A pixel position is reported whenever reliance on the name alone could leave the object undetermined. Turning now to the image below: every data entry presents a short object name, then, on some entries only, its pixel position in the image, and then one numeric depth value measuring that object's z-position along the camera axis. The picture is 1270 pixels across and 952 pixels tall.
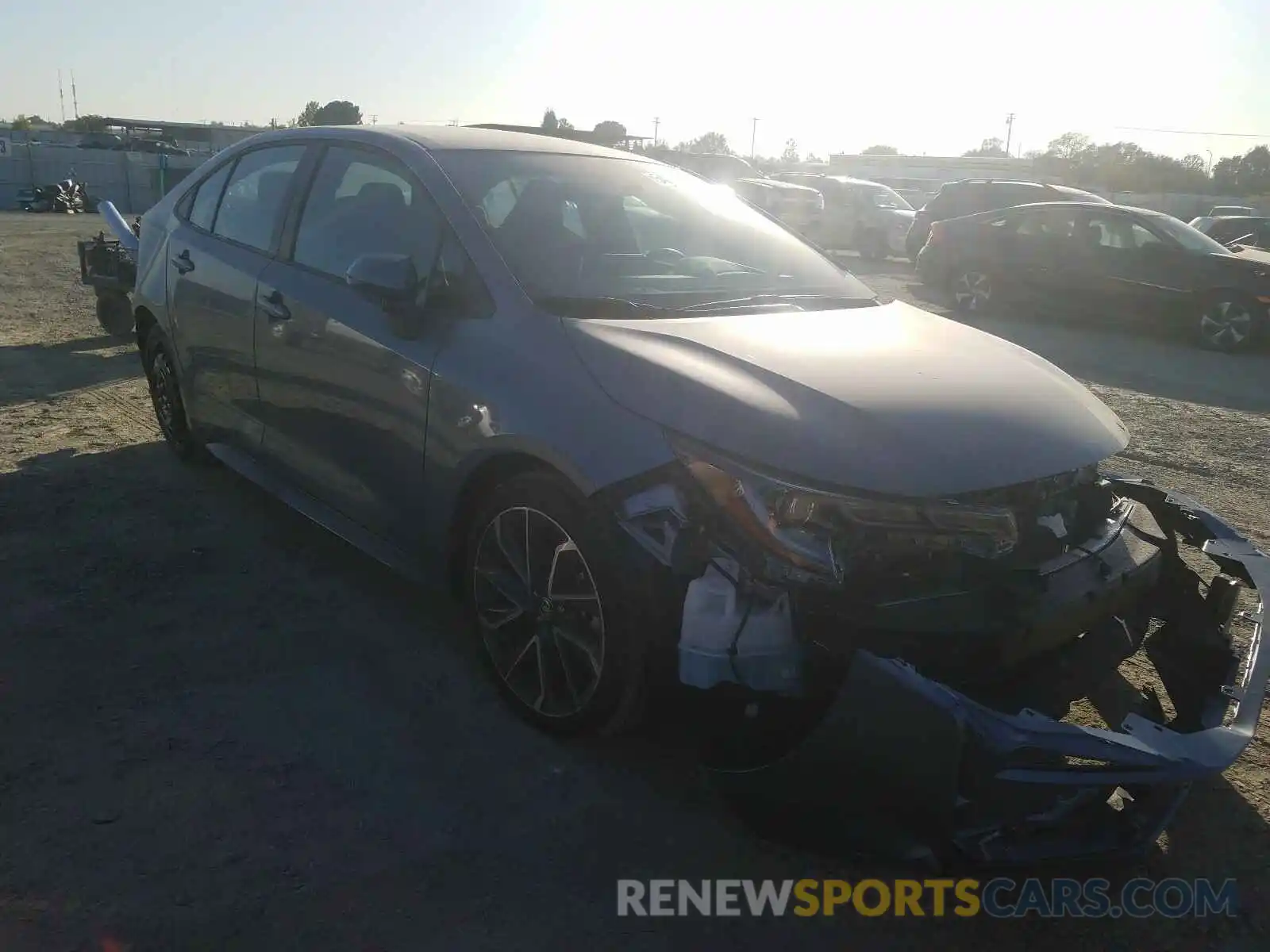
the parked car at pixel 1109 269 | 11.24
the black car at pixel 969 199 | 17.34
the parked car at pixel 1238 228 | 19.07
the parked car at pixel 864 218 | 22.14
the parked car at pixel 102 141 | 43.12
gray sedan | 2.24
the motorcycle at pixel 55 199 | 30.03
